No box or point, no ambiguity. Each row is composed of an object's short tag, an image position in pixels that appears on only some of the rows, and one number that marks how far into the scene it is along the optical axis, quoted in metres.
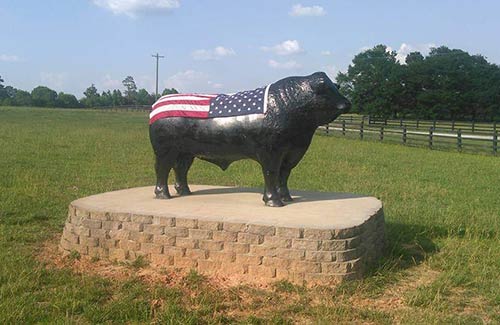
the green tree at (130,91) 104.38
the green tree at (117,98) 102.16
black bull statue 5.88
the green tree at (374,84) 50.72
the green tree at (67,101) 100.00
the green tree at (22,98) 100.50
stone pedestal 5.07
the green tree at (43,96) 101.25
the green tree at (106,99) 104.37
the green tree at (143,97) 99.88
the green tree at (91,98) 105.00
